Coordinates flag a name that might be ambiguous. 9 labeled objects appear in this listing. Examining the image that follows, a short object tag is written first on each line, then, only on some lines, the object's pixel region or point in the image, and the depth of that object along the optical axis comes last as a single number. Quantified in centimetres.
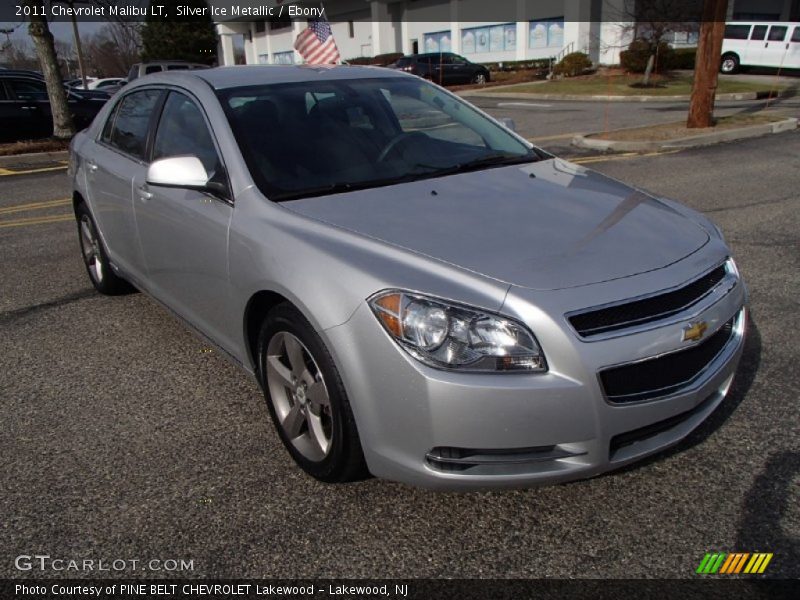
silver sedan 229
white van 2895
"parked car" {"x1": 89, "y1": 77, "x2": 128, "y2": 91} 2764
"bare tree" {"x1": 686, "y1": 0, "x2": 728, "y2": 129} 1233
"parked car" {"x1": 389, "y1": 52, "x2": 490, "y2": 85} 3312
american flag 1508
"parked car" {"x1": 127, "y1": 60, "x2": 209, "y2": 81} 2139
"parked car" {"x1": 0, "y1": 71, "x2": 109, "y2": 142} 1562
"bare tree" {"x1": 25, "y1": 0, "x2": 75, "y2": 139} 1462
